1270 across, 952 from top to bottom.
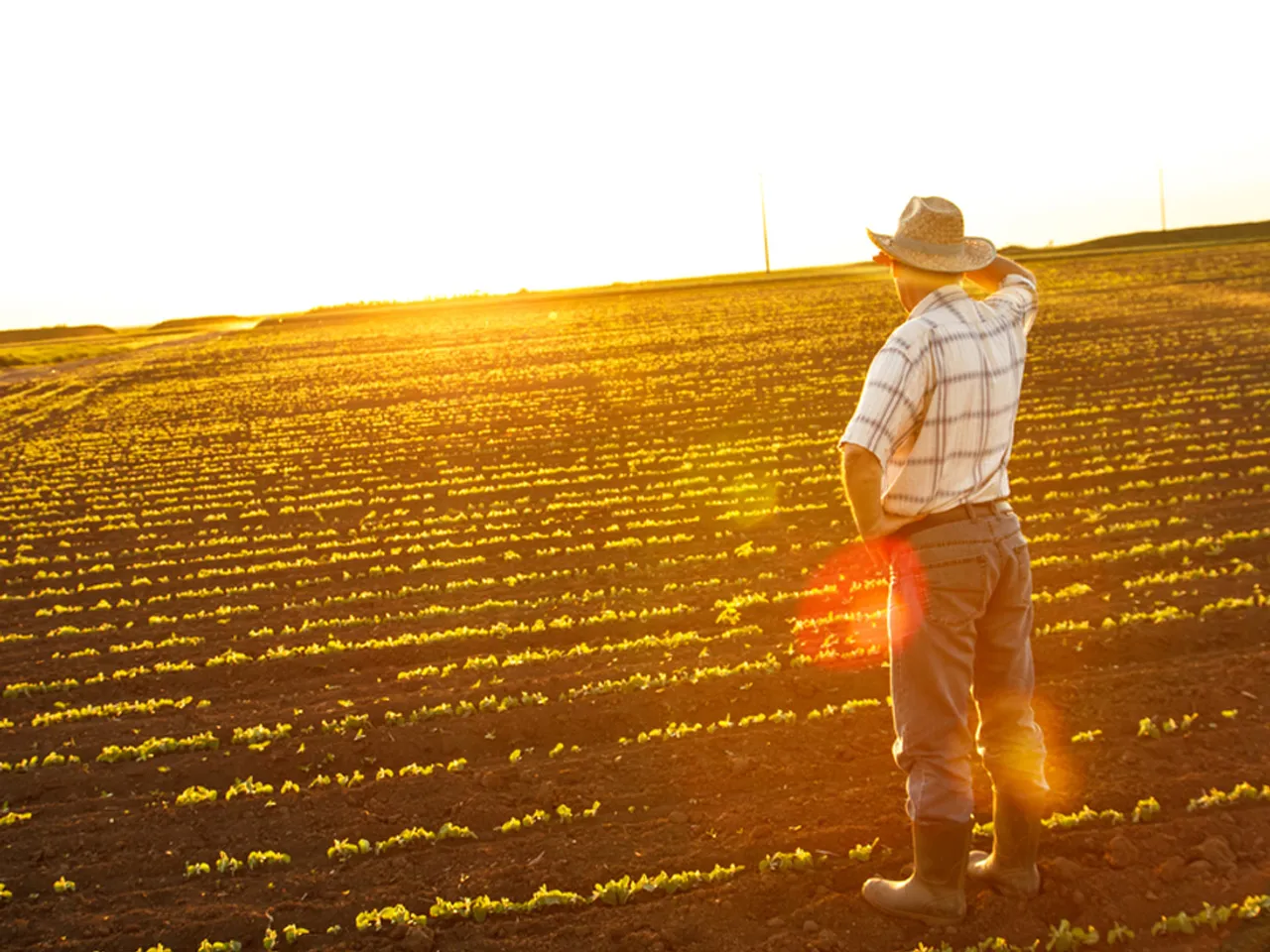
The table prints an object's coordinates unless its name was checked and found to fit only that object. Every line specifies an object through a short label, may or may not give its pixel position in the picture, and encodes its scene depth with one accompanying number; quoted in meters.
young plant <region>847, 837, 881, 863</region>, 4.68
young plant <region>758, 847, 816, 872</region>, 4.69
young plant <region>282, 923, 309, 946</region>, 4.54
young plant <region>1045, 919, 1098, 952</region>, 4.01
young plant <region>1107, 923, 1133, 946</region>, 4.04
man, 3.47
